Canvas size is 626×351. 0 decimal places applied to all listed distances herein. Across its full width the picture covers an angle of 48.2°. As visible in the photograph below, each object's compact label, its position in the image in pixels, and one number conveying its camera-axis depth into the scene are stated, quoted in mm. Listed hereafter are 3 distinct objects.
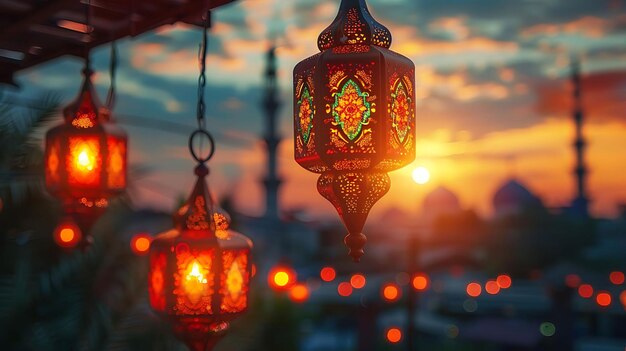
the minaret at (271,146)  27484
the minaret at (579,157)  38031
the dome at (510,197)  37781
